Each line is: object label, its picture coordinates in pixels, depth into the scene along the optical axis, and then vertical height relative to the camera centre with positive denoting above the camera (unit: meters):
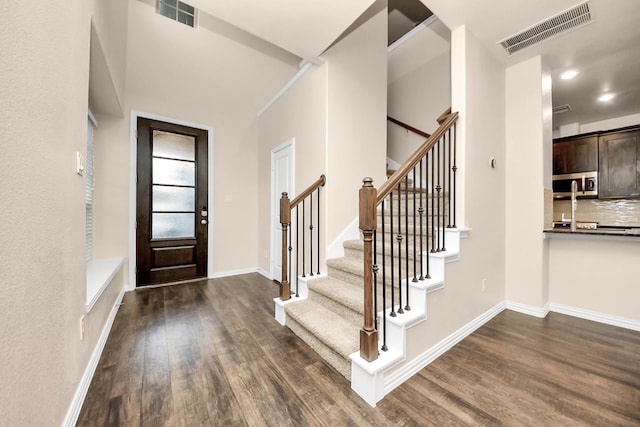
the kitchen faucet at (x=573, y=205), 2.79 +0.10
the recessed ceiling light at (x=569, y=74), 3.01 +1.66
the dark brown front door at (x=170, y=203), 3.73 +0.19
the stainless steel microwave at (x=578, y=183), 3.83 +0.46
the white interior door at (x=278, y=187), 3.71 +0.42
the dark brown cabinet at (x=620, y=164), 3.52 +0.70
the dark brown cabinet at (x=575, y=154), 3.85 +0.93
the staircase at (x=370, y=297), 1.59 -0.68
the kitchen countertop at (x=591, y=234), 2.32 -0.19
